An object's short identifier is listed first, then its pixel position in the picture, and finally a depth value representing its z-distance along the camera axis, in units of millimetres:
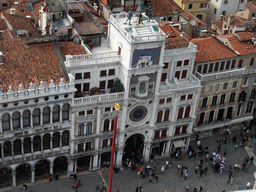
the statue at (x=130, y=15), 73931
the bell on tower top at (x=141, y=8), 73775
